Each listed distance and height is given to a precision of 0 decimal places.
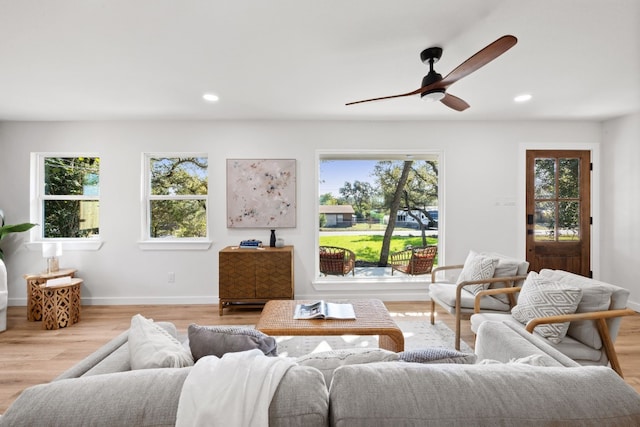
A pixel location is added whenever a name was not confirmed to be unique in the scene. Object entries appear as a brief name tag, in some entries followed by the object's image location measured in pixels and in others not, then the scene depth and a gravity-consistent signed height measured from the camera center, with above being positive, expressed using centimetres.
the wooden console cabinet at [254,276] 360 -73
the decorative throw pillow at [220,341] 114 -48
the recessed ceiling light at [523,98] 313 +121
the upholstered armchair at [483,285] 271 -68
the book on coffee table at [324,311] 231 -77
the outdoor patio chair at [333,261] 416 -65
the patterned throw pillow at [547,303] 195 -60
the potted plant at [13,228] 360 -17
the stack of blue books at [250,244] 380 -38
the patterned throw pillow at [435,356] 105 -50
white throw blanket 75 -46
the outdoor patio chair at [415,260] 413 -64
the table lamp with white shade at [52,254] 352 -46
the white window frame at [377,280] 405 -32
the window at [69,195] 408 +26
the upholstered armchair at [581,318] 189 -66
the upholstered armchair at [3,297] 310 -84
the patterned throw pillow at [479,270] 285 -55
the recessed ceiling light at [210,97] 310 +121
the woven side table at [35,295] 341 -90
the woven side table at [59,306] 324 -99
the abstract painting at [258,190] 400 +31
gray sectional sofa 75 -47
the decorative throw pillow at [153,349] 105 -49
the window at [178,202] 414 +16
